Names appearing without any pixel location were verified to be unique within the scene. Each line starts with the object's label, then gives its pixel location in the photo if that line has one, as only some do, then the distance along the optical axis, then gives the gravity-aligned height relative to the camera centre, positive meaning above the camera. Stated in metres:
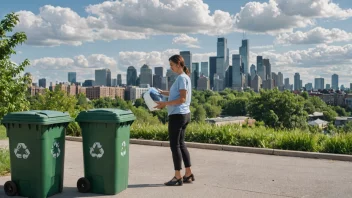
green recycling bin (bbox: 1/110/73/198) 5.24 -0.81
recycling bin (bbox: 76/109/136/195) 5.43 -0.81
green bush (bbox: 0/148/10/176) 6.94 -1.30
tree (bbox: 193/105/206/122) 118.69 -6.97
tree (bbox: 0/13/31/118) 10.95 +0.44
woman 5.86 -0.28
